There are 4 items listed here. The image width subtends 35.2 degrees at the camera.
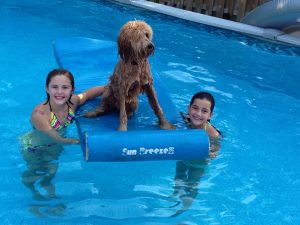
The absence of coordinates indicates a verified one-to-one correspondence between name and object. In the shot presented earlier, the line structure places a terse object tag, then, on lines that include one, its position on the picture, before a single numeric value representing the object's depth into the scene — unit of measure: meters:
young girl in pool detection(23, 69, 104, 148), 4.04
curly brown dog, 3.47
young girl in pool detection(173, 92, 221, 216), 4.16
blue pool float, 3.60
